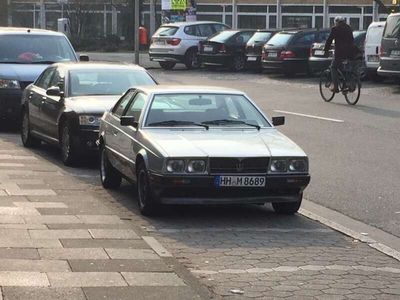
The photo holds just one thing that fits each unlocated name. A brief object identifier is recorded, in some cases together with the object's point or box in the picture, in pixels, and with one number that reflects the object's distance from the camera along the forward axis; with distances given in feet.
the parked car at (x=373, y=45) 81.35
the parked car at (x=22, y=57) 52.44
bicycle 65.67
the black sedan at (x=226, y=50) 105.81
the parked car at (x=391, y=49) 73.10
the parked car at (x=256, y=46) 102.22
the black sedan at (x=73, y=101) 38.78
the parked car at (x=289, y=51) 93.66
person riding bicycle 66.69
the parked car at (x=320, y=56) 86.94
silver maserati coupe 27.09
